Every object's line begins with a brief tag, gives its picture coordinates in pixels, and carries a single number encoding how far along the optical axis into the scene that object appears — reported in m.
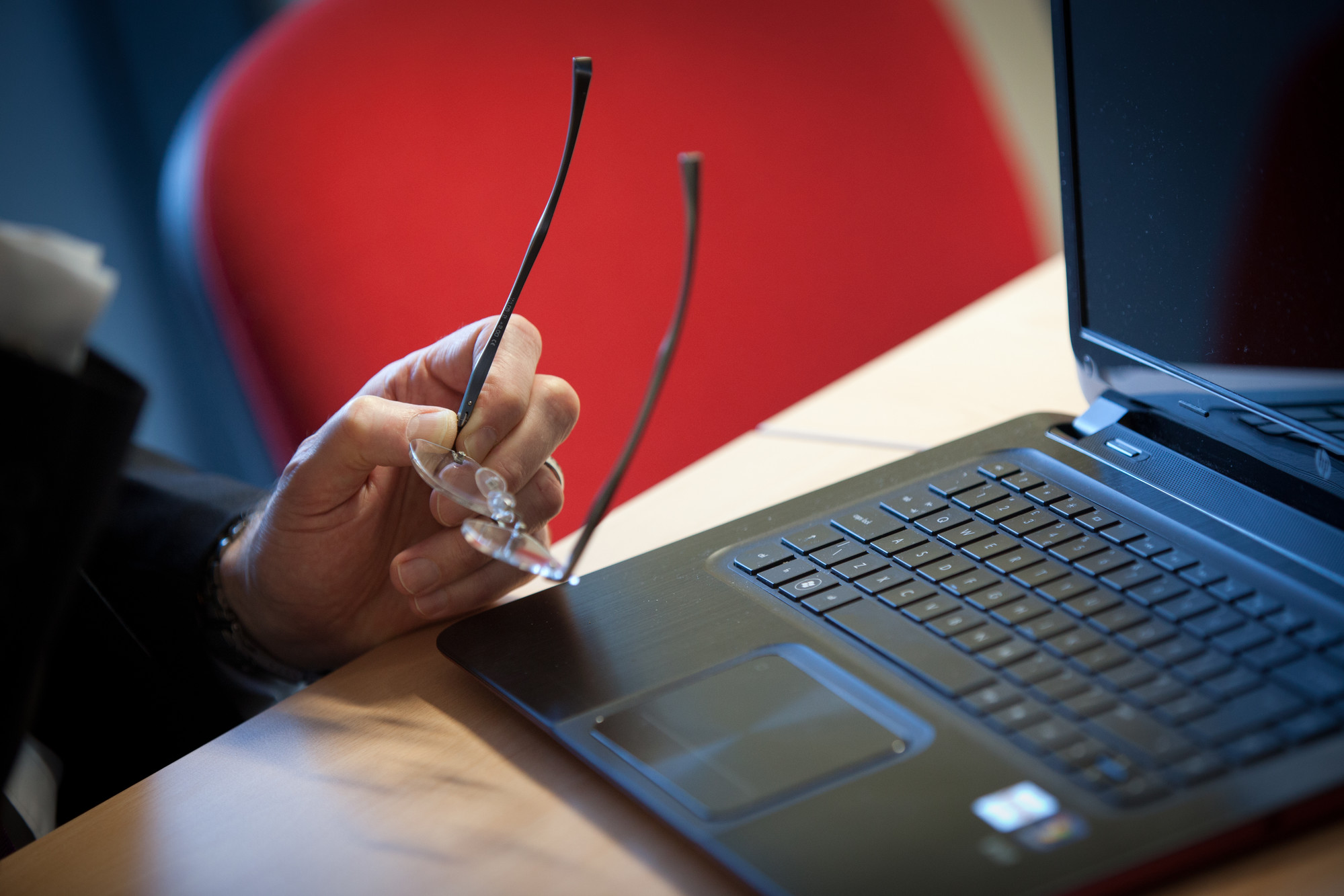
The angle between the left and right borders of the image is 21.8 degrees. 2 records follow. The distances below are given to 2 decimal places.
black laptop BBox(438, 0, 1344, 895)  1.05
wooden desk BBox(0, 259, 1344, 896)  1.07
